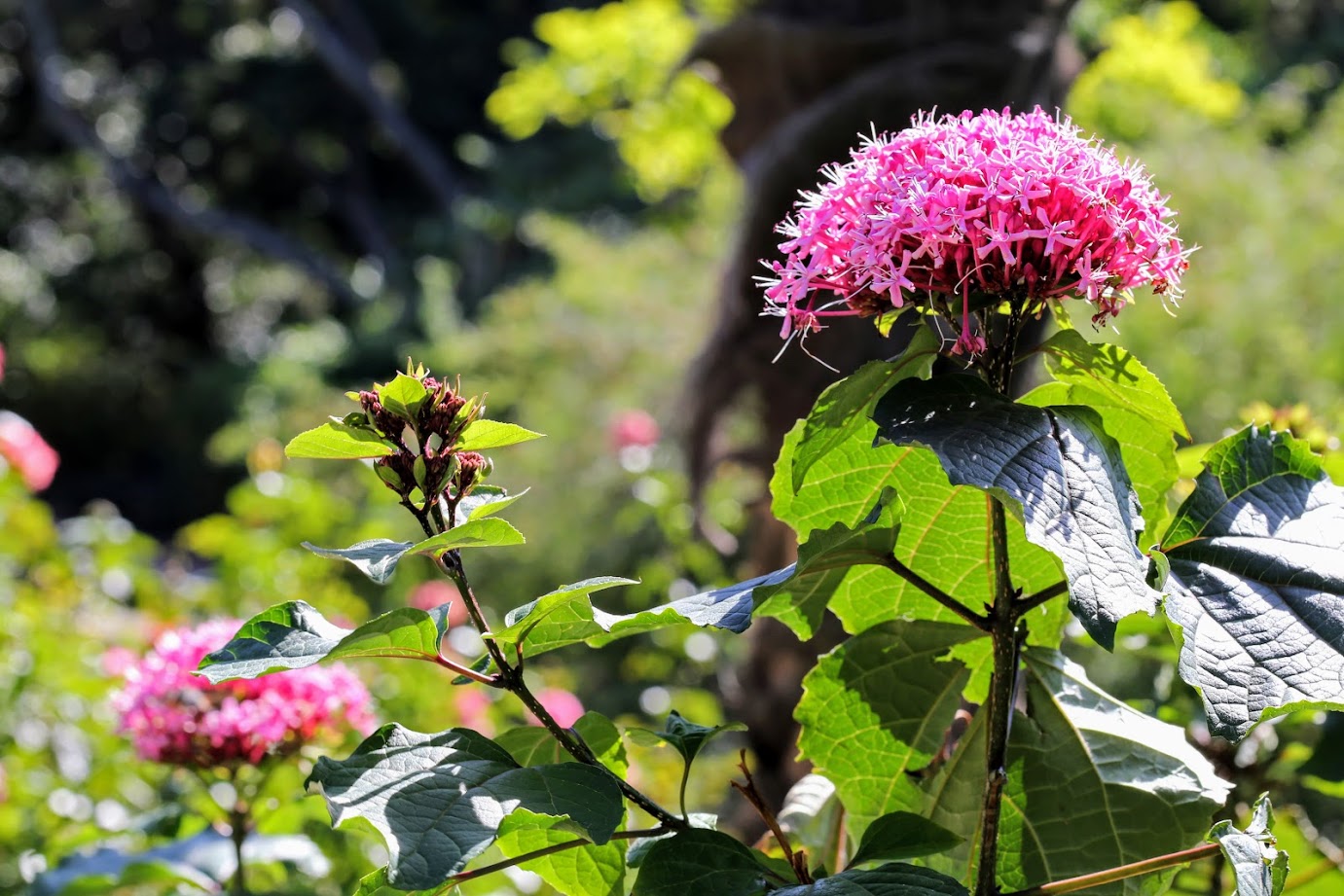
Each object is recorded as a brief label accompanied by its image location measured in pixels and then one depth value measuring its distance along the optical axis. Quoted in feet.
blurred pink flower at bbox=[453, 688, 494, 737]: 8.07
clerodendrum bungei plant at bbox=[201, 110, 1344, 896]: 2.04
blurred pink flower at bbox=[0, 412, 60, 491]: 10.16
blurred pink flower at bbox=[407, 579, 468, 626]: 11.28
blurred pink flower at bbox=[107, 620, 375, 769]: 3.99
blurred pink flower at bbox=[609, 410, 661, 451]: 14.53
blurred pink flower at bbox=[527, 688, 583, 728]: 8.76
